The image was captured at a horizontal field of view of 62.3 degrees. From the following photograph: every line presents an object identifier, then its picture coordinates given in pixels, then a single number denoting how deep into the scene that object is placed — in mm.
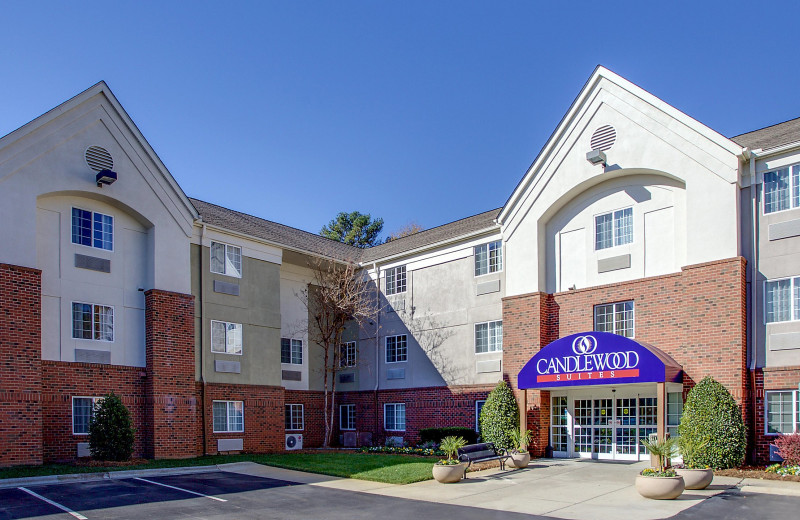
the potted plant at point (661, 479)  13359
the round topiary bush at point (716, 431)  16672
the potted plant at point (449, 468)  16344
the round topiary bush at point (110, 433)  19297
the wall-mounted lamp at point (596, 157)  20953
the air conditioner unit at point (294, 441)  26609
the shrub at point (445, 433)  23484
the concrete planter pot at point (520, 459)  19156
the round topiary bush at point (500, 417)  21484
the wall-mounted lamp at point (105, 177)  20891
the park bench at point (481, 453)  18016
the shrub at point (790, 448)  15820
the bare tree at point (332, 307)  28266
